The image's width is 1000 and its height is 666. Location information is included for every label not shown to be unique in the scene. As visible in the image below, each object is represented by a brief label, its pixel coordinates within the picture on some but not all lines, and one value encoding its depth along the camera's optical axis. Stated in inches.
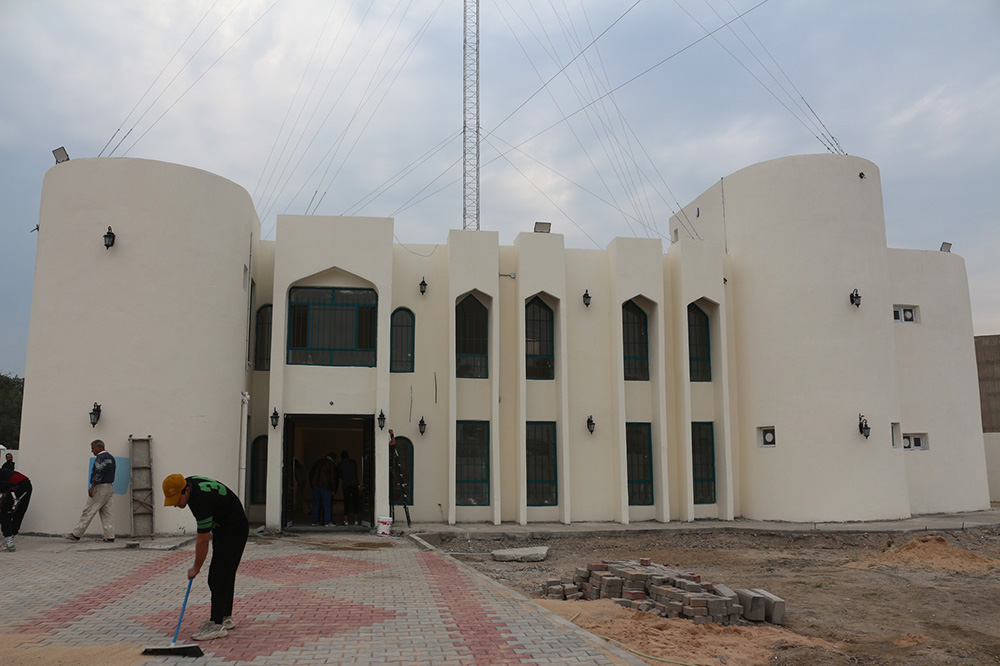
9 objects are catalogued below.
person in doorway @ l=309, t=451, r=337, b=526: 666.8
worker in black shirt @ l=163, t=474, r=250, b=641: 257.4
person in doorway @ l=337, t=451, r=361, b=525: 673.6
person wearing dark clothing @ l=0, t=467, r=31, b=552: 497.4
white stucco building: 591.5
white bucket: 617.0
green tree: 1789.4
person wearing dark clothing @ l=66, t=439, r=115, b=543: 515.2
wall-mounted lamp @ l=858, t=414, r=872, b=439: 703.7
